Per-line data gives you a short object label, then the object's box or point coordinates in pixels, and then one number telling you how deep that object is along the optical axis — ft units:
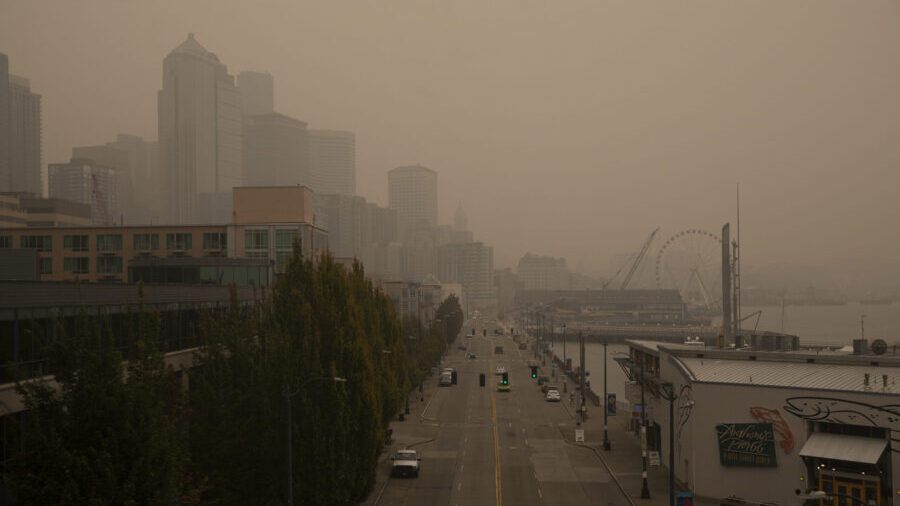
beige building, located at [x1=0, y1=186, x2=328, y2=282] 233.35
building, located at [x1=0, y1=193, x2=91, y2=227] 428.97
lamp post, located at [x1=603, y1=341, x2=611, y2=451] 155.73
